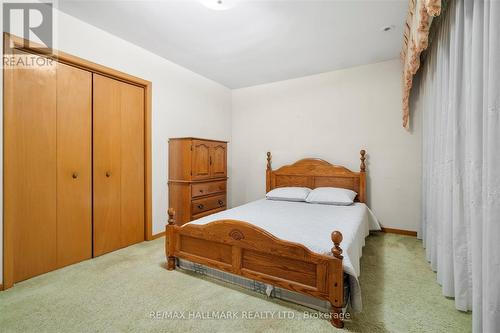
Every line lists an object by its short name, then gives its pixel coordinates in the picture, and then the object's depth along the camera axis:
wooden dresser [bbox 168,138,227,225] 3.17
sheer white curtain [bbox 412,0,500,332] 1.10
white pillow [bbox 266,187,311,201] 3.30
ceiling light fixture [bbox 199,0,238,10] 2.04
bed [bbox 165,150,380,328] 1.50
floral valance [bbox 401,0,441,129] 1.49
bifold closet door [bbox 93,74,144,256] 2.60
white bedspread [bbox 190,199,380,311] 1.62
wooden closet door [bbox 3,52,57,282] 1.94
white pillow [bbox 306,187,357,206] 3.02
